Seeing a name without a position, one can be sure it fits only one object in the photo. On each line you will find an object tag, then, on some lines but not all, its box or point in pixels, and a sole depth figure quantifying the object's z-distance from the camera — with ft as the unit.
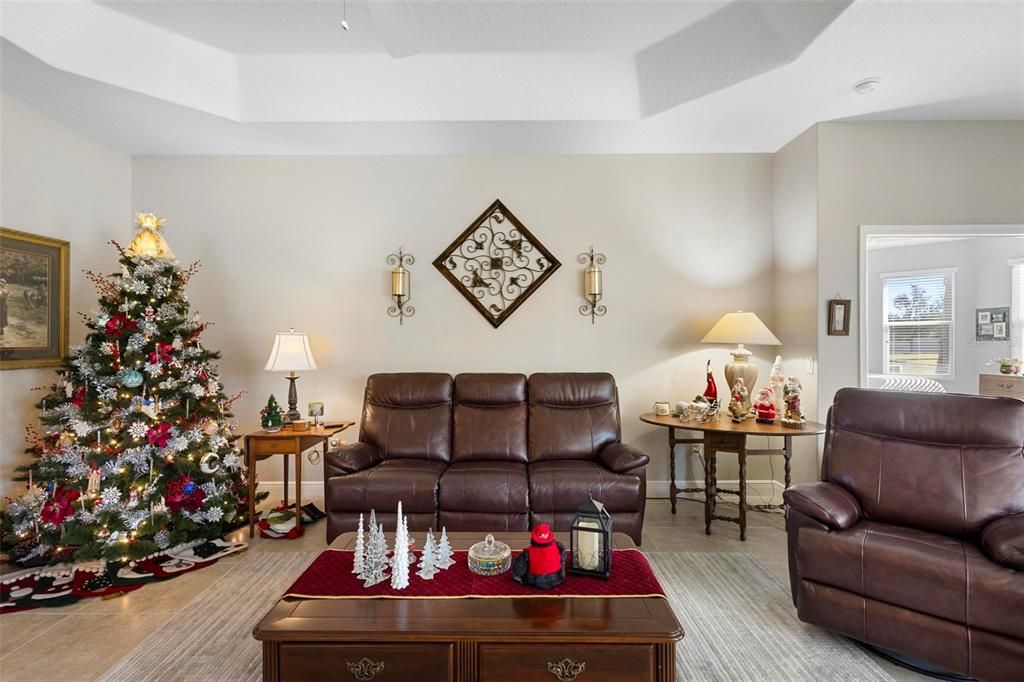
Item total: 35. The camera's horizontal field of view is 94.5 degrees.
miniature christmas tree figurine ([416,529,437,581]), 6.15
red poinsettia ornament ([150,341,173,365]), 10.14
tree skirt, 8.16
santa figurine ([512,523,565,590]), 5.79
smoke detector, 9.69
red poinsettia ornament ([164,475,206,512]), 10.04
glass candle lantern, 6.05
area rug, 6.37
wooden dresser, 10.72
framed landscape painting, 10.14
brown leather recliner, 5.76
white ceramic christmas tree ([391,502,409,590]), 5.87
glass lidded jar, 6.20
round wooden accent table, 10.36
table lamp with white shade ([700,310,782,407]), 11.66
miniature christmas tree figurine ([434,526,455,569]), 6.41
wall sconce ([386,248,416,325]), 13.34
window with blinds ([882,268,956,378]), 19.16
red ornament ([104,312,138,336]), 9.88
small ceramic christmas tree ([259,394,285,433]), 11.45
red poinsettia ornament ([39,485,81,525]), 9.19
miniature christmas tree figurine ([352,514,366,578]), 6.18
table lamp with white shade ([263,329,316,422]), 11.41
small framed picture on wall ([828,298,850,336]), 11.49
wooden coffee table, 4.97
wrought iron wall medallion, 13.39
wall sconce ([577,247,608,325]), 13.28
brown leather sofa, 9.74
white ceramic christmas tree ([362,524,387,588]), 6.05
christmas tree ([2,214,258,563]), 9.34
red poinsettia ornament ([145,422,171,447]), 9.88
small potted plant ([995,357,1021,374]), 11.94
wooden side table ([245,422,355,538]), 10.91
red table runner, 5.68
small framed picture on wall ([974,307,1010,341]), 17.44
